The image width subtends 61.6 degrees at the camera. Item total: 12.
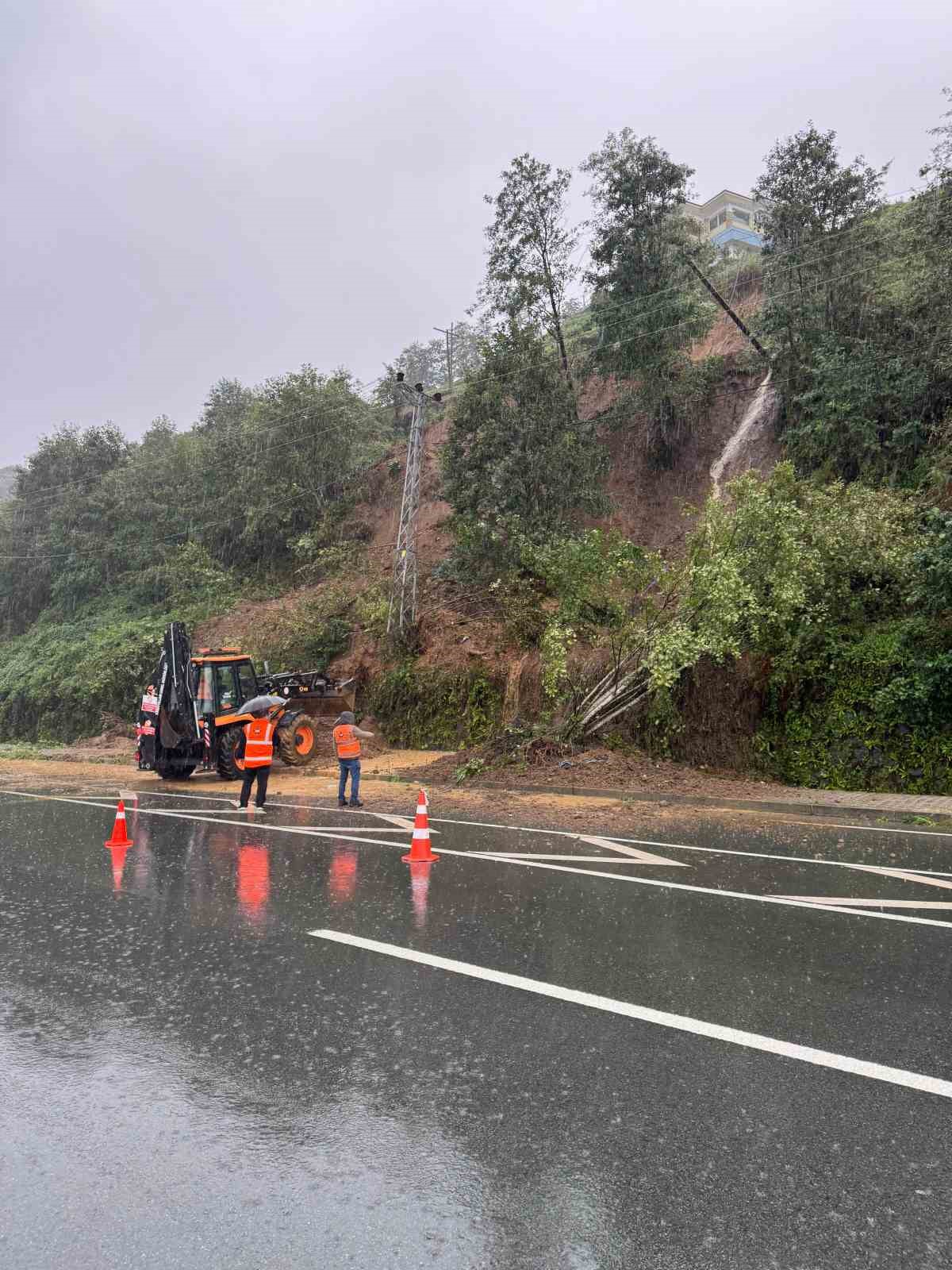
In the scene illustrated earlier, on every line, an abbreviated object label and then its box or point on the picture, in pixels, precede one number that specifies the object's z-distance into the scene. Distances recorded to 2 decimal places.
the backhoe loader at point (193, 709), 16.62
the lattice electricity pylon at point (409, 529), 22.84
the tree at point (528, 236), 26.88
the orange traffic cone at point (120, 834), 9.37
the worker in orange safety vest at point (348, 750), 12.38
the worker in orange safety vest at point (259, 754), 11.95
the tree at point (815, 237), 23.16
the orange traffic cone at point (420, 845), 8.25
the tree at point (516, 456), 23.27
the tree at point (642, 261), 25.61
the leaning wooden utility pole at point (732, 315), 26.32
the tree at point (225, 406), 49.59
